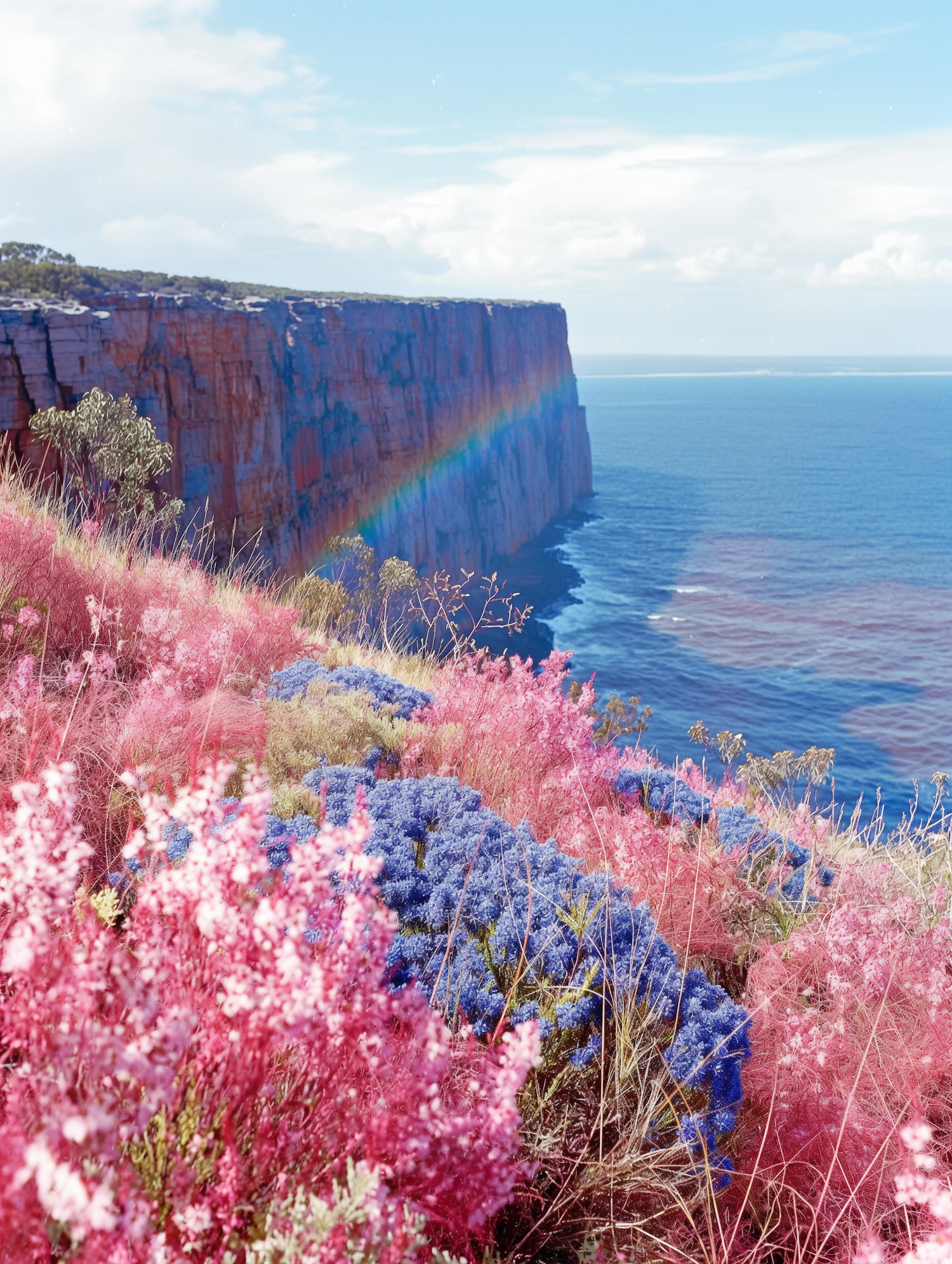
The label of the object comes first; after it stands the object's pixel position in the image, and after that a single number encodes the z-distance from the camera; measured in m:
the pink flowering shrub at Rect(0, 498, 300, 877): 3.91
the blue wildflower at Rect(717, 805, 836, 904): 4.68
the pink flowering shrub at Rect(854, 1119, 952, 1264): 1.53
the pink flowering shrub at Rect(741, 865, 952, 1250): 2.86
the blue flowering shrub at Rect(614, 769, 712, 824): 4.99
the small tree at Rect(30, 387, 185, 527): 12.71
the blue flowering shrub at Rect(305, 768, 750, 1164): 2.84
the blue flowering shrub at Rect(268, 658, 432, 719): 5.45
